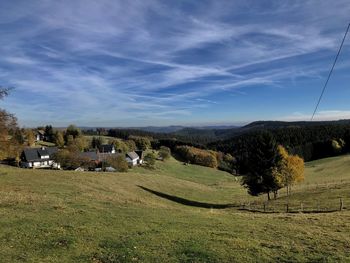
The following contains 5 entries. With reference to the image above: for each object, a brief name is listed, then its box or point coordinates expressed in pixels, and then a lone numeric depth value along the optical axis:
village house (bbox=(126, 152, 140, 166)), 153.12
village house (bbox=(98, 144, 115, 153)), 174.95
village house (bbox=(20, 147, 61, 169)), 141.25
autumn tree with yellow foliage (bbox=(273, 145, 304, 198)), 63.74
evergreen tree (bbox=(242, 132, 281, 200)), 64.06
